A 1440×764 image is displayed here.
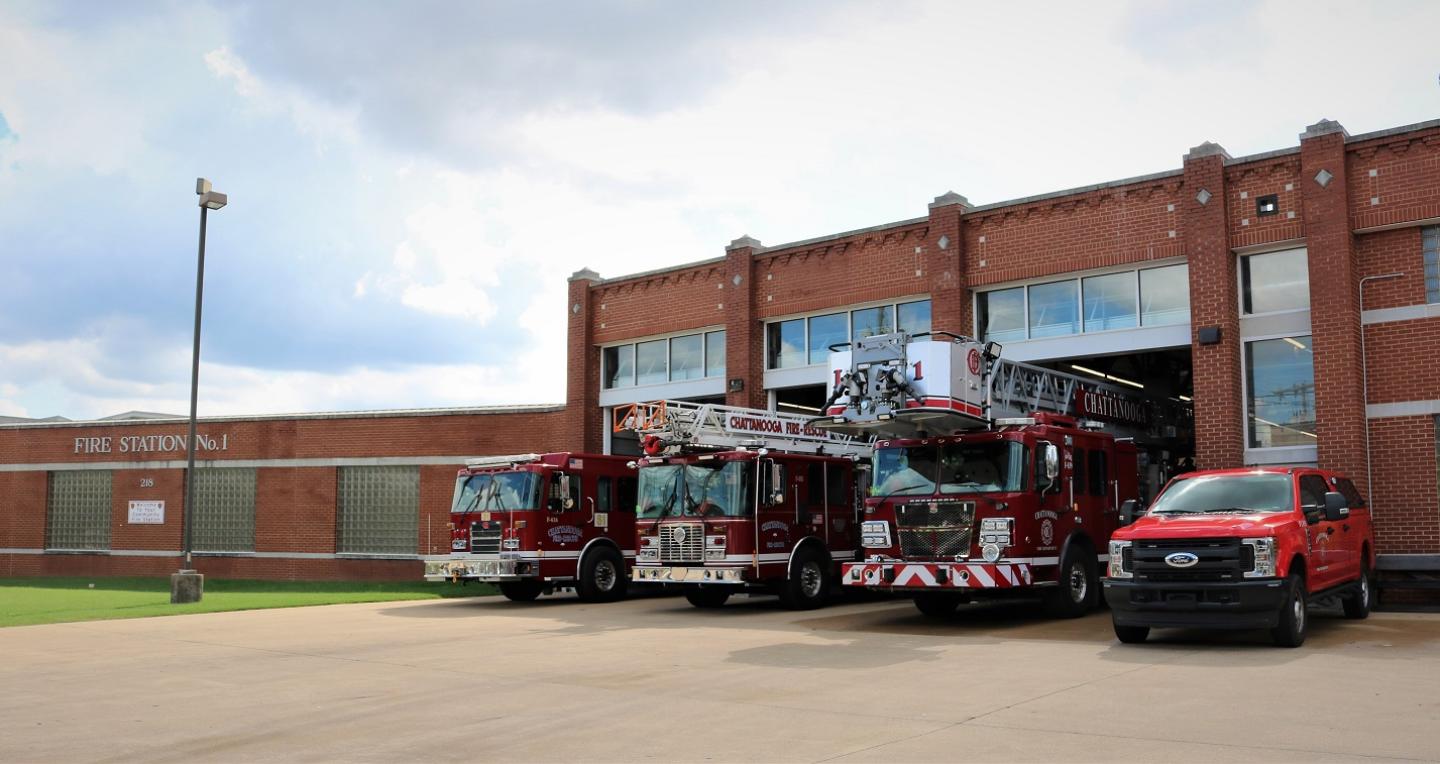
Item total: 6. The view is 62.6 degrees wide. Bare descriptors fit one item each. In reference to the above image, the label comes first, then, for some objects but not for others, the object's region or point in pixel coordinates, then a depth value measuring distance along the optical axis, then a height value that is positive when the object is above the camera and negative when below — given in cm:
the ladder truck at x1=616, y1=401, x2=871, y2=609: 1834 -9
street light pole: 2170 -15
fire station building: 1806 +284
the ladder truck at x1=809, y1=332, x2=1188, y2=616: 1523 +26
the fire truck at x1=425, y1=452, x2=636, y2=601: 2083 -49
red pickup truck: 1180 -56
